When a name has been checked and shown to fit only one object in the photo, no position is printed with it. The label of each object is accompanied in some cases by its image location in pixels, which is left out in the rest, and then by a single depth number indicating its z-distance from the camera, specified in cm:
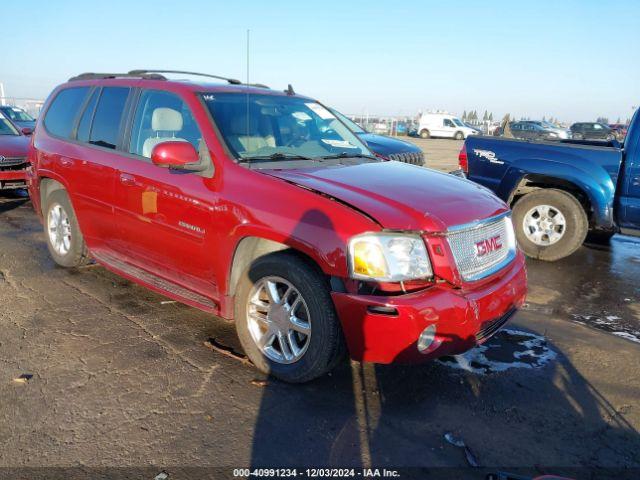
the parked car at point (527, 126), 3161
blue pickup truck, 579
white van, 3916
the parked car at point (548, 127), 2963
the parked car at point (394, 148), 923
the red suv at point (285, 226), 278
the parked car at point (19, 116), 1672
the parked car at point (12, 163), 863
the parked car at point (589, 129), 3013
